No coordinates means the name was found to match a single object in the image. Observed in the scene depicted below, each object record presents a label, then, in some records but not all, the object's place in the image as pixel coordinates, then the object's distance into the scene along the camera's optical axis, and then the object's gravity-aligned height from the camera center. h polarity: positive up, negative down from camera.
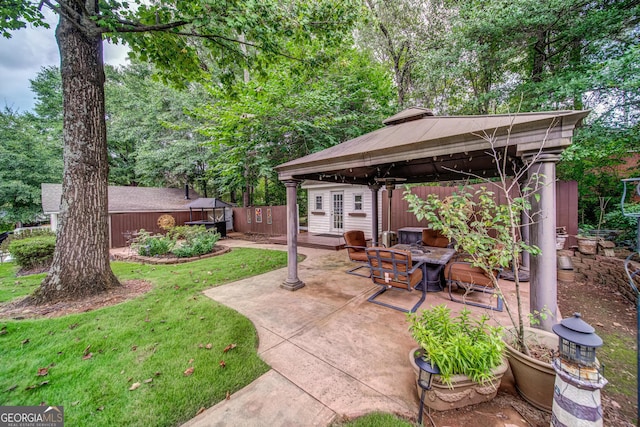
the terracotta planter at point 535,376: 1.72 -1.29
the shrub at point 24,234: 8.93 -0.80
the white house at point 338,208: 9.99 +0.11
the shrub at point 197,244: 7.72 -1.10
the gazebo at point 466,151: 2.16 +0.76
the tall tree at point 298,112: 8.71 +3.95
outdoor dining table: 3.97 -0.90
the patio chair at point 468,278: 3.58 -1.10
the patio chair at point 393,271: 3.47 -0.94
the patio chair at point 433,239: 5.78 -0.76
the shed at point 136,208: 11.10 +0.31
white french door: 10.79 -0.03
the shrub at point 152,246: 7.79 -1.10
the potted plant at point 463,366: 1.75 -1.20
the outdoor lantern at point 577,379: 1.39 -1.05
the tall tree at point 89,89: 3.95 +2.22
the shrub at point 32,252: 6.36 -1.03
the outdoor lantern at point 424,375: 1.71 -1.25
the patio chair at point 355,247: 5.20 -0.85
